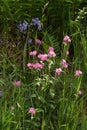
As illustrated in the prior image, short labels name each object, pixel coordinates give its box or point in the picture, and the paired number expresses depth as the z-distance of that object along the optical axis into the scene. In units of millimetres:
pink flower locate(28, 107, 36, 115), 2265
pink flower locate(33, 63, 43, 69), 2414
